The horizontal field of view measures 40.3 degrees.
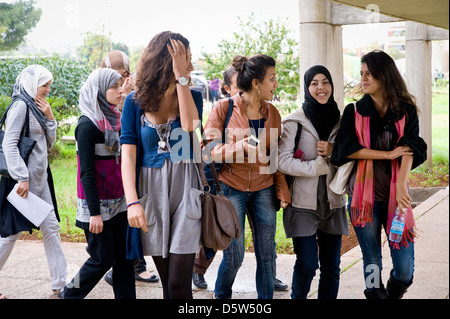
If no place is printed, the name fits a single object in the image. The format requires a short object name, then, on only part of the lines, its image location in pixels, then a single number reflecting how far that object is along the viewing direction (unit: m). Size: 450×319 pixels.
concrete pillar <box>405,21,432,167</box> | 11.98
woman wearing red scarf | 3.77
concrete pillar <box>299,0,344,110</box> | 6.80
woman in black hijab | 3.92
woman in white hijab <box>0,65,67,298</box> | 4.52
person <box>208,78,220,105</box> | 13.02
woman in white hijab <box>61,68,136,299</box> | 3.81
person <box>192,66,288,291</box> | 4.70
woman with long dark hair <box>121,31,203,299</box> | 3.26
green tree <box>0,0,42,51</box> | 12.99
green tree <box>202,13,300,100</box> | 11.12
